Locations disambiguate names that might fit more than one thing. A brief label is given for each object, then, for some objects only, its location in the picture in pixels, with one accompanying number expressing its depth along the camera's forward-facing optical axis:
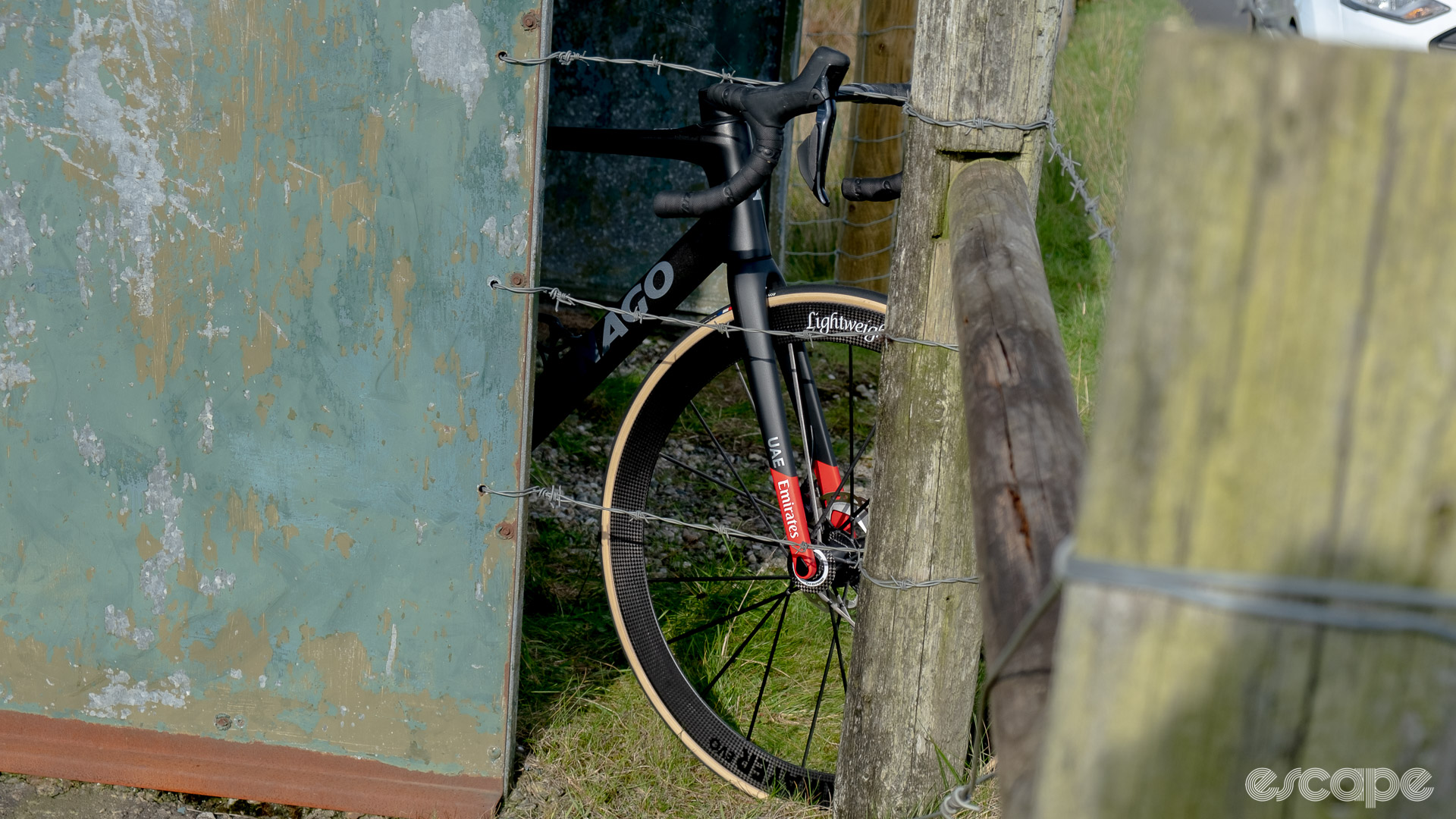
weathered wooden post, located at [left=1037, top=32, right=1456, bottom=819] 0.48
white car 5.64
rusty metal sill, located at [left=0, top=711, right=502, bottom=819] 2.20
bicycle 2.10
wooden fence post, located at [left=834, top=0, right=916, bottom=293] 4.71
